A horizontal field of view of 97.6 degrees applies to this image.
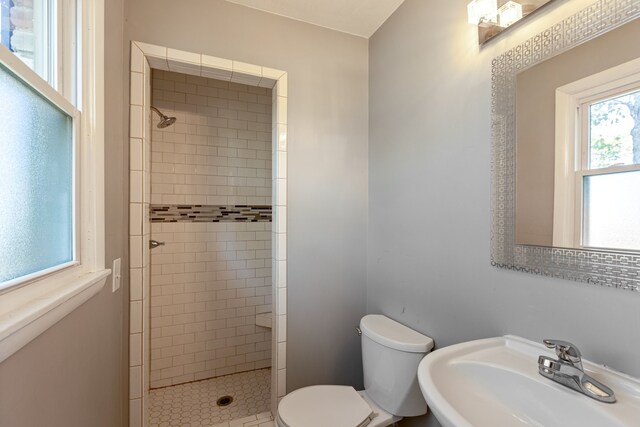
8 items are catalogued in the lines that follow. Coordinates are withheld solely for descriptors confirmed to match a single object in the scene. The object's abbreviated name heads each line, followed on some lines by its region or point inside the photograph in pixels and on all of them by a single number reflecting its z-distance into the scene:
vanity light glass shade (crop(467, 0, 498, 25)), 1.01
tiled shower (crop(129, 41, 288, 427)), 1.34
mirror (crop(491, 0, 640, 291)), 0.73
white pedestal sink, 0.65
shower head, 2.06
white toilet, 1.22
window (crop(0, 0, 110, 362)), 0.50
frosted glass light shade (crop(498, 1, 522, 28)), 0.95
